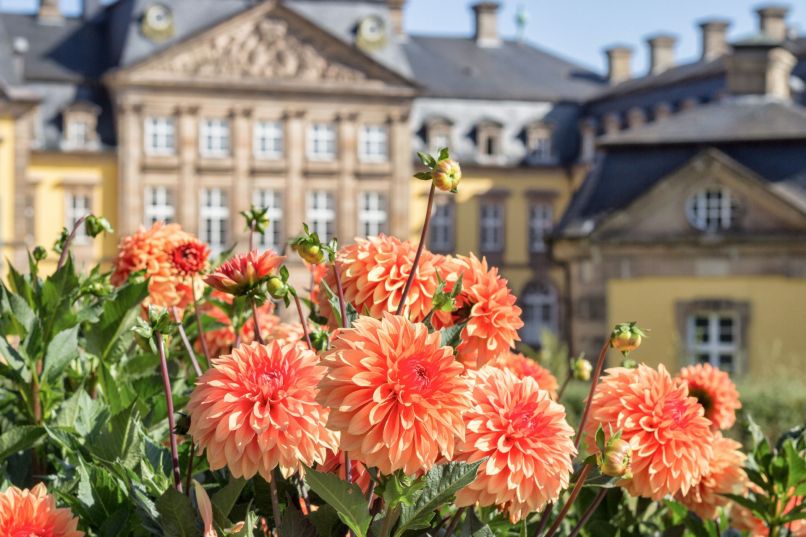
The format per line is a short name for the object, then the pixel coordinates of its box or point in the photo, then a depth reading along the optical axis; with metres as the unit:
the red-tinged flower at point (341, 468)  2.77
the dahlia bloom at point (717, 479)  3.45
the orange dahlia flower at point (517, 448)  2.49
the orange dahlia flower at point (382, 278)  2.85
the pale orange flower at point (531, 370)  3.57
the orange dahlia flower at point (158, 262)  3.71
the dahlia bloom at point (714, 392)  3.66
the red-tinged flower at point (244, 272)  2.79
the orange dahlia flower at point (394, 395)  2.32
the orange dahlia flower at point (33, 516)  2.55
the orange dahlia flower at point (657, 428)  2.84
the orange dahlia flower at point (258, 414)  2.40
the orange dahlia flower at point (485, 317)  2.87
